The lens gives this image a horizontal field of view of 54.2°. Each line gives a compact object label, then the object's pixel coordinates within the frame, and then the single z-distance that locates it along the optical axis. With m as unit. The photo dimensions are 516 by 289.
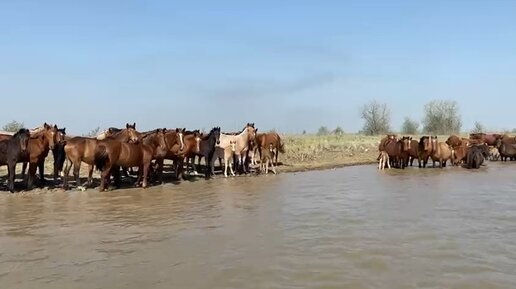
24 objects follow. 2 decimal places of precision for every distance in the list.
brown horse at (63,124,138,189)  14.82
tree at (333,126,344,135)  66.00
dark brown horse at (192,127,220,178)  18.88
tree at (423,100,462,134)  72.24
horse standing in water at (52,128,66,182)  15.55
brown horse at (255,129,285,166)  22.08
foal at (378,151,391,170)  22.99
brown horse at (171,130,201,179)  17.75
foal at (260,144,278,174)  20.69
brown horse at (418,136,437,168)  23.45
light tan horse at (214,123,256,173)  20.23
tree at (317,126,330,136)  73.61
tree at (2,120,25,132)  30.19
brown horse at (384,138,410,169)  23.11
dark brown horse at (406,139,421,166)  23.55
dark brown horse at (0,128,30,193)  14.45
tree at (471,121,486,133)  70.06
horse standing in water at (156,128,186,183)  17.48
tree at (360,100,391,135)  70.09
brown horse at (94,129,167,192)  15.02
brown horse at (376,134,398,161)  23.28
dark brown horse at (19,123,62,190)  14.93
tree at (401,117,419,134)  78.60
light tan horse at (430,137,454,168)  23.91
